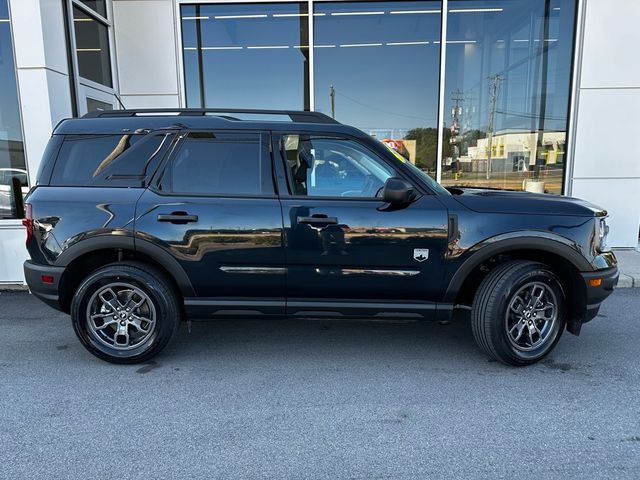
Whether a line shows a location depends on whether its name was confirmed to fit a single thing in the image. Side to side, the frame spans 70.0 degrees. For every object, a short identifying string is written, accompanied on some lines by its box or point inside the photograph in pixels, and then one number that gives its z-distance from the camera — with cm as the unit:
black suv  357
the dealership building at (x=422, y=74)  735
